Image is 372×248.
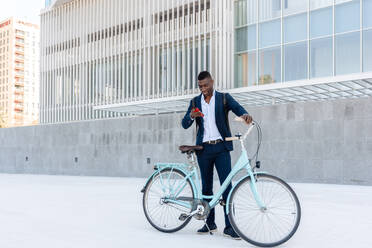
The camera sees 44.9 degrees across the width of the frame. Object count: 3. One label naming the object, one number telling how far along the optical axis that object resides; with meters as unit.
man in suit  5.09
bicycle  4.45
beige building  128.75
